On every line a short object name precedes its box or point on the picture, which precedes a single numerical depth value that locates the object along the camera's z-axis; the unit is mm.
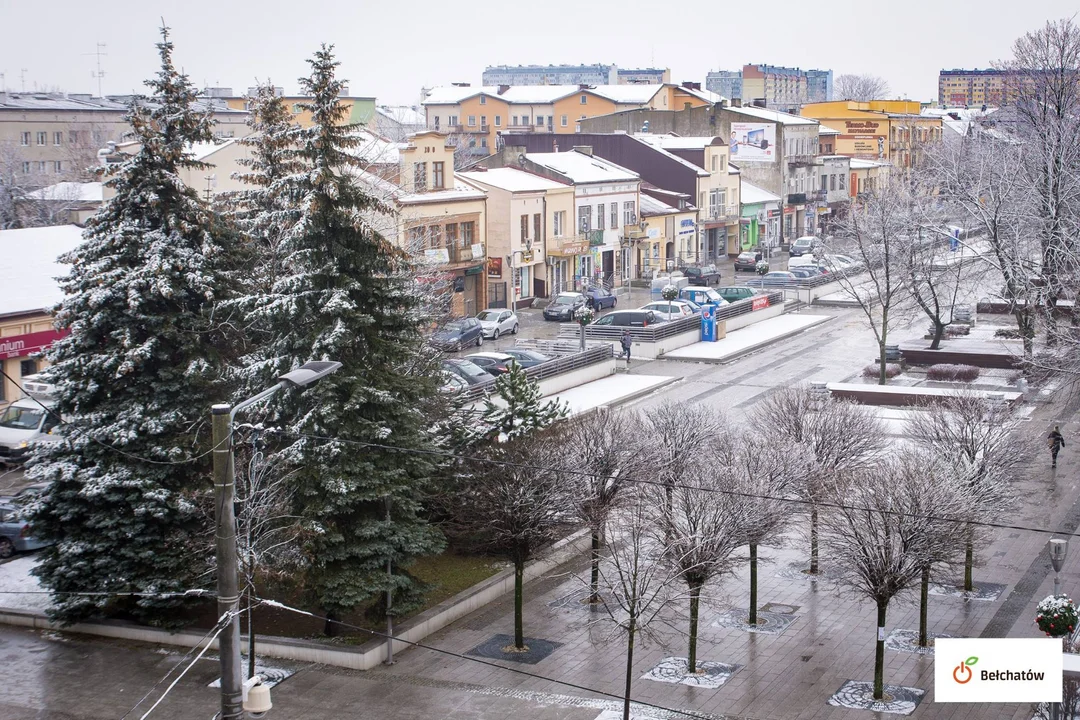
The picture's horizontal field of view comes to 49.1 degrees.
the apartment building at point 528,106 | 106750
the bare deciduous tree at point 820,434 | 22453
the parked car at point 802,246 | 77938
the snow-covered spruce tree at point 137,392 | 21359
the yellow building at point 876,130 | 108500
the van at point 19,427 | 32312
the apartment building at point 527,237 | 57875
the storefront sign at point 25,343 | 35469
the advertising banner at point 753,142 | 87750
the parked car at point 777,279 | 66000
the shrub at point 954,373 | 42031
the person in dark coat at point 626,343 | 46000
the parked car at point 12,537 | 26359
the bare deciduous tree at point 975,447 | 21016
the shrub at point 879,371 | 42844
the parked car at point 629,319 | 49219
